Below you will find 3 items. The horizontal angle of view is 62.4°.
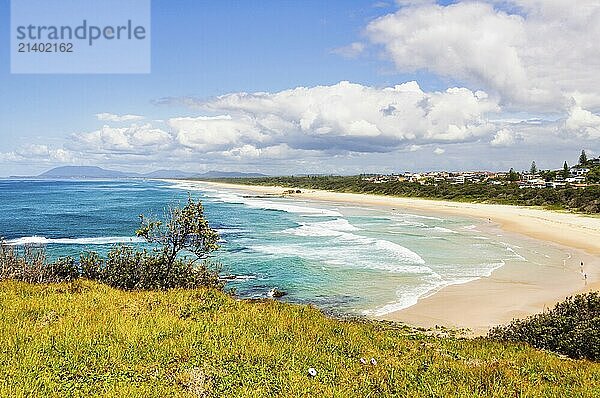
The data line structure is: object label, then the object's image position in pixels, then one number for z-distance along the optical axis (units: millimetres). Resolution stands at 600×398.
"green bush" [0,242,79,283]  16969
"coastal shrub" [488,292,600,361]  11953
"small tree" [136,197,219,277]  17922
